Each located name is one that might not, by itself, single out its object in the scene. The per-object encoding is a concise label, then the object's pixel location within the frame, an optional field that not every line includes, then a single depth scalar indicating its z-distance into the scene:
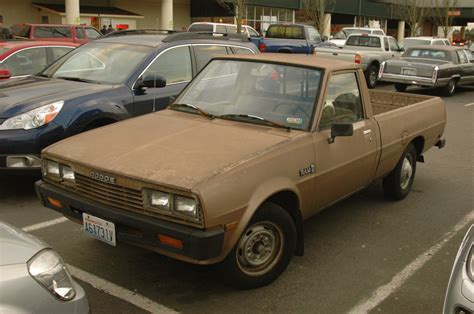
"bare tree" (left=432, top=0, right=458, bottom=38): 42.78
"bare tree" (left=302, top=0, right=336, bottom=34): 34.22
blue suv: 5.32
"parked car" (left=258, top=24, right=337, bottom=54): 19.28
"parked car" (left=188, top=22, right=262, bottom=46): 20.56
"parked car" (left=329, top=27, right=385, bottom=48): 25.17
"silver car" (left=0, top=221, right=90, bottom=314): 2.12
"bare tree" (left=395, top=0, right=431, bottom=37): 39.00
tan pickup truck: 3.33
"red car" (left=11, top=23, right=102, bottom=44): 17.84
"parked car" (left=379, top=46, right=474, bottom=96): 15.50
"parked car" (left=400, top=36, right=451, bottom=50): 20.85
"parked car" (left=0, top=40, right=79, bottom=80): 8.60
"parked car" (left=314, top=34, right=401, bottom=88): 16.94
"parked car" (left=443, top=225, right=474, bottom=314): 2.58
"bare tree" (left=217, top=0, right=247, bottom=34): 25.39
